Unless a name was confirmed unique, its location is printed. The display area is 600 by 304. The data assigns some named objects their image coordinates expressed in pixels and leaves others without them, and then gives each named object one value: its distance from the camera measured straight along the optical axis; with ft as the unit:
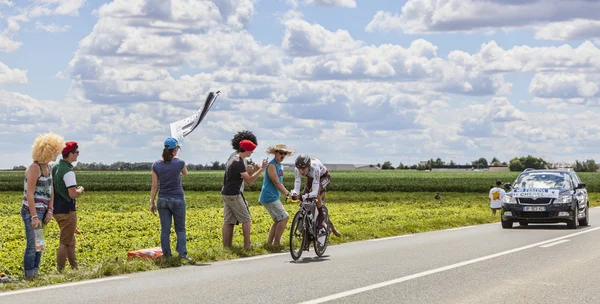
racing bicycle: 47.62
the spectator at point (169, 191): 45.01
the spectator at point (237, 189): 48.21
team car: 76.23
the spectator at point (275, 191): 49.44
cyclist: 48.35
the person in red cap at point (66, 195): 39.37
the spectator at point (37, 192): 36.91
